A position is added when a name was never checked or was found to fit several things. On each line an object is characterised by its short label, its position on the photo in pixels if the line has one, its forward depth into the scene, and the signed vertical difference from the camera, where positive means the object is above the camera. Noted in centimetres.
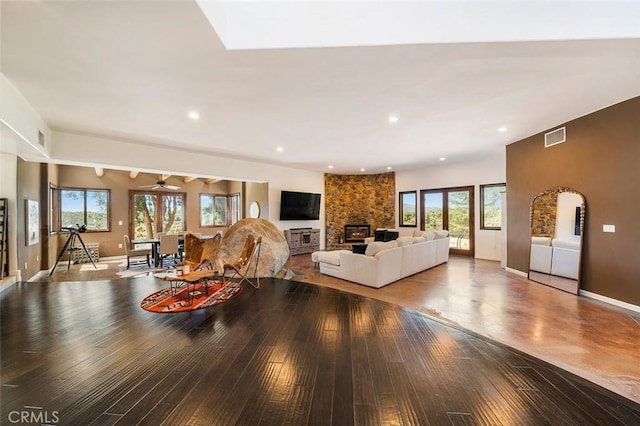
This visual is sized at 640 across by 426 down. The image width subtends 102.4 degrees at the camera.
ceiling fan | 754 +75
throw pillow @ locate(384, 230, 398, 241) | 877 -79
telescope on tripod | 628 -49
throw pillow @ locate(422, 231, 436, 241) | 663 -61
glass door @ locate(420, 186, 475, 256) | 836 -6
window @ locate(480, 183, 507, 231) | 769 +20
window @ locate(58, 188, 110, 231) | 812 +11
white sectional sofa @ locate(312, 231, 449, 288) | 493 -105
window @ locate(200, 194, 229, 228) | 1082 +7
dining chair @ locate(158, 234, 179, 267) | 689 -88
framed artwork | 522 -23
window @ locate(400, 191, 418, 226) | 969 +12
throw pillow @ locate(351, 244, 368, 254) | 528 -75
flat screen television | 871 +22
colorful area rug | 361 -135
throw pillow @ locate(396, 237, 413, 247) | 568 -66
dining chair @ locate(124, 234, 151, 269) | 693 -112
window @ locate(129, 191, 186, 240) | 937 -6
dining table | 698 -105
